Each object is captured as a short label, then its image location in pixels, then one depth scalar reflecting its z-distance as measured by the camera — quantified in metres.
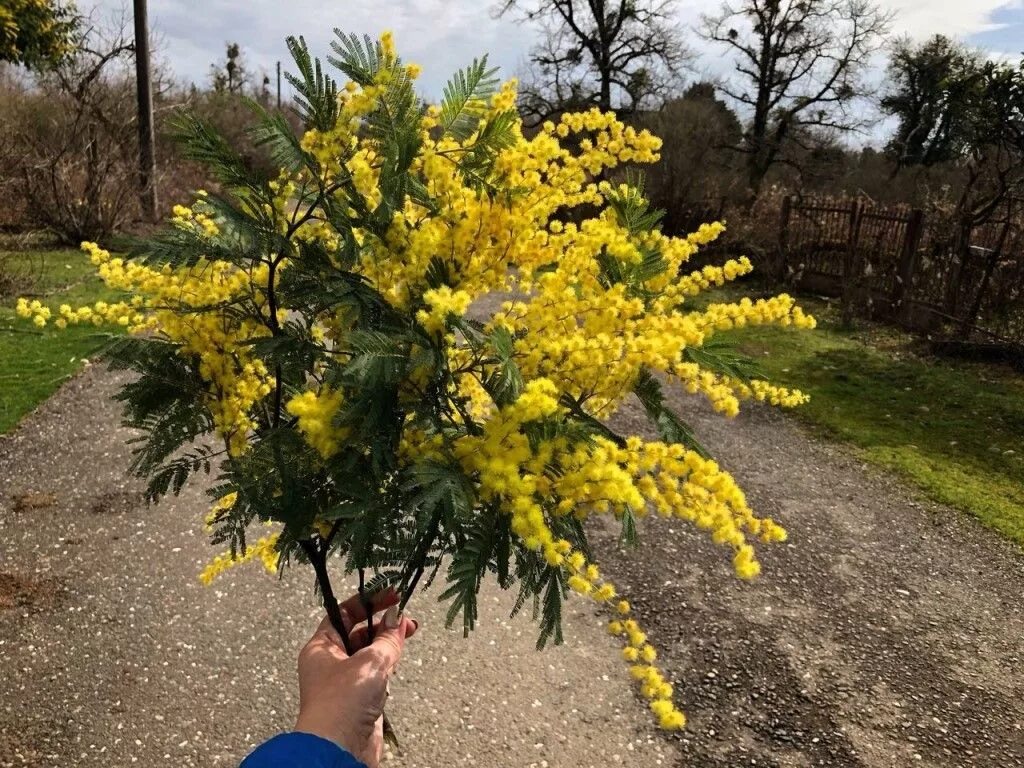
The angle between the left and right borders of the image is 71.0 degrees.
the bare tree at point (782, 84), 24.03
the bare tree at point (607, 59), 24.08
